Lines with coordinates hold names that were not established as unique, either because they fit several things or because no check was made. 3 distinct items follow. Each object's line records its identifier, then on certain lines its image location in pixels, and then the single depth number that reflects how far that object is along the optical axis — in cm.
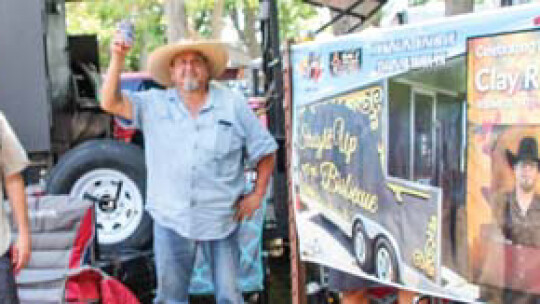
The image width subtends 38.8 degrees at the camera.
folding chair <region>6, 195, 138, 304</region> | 385
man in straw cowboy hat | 329
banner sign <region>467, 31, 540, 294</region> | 231
